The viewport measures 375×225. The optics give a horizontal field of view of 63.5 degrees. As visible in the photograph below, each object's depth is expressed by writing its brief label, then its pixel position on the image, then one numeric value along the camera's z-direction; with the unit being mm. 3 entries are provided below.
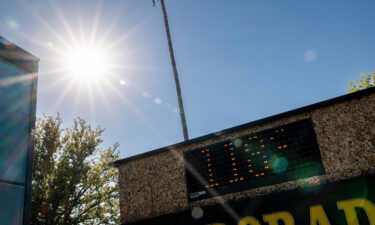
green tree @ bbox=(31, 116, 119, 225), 20641
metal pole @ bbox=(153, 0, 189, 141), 13633
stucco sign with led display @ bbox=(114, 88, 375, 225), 5820
